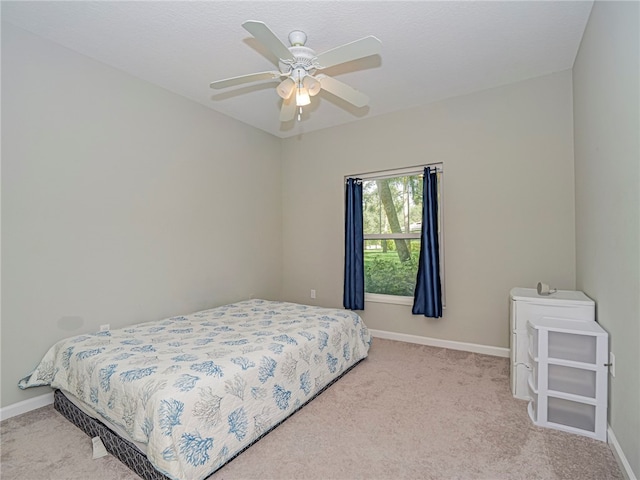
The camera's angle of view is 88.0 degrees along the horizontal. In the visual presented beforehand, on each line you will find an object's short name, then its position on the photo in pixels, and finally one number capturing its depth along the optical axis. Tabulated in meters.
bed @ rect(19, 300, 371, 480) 1.53
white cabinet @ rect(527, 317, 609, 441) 1.86
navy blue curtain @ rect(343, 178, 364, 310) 3.97
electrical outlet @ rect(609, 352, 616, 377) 1.78
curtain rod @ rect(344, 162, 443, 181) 3.55
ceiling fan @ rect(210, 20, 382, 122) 1.87
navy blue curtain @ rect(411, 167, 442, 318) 3.44
